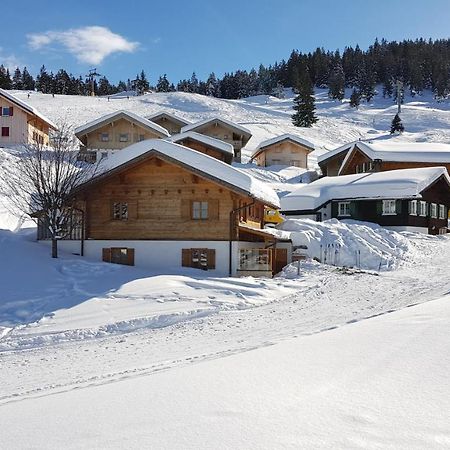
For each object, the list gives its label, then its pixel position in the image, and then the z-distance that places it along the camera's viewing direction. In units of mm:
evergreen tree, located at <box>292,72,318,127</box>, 92000
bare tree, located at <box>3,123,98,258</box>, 22359
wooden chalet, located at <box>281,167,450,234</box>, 36719
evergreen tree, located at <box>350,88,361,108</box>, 119412
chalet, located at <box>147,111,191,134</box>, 63562
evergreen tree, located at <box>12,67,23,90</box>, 127719
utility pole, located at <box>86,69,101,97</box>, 121638
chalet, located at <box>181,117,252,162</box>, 59188
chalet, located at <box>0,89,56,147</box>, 52875
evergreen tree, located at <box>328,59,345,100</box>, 127812
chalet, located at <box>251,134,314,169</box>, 61375
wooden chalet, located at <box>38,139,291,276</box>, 24141
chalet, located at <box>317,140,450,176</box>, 50094
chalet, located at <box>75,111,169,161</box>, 53094
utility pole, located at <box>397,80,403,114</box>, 114444
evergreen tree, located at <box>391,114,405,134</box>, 94719
